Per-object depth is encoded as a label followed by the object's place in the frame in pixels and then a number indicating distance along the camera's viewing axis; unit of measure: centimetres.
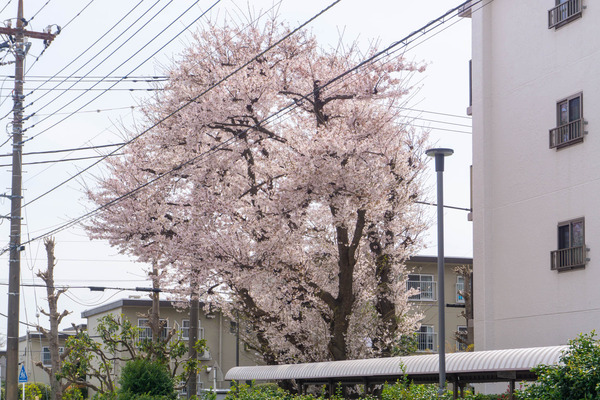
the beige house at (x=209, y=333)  4981
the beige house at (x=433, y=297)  4509
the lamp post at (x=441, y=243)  1326
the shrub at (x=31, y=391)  4259
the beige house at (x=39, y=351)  6134
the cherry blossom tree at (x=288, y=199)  1950
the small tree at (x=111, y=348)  2603
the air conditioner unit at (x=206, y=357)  5027
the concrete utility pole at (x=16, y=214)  2328
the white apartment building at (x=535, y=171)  1827
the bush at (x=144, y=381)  2130
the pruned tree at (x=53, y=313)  3398
